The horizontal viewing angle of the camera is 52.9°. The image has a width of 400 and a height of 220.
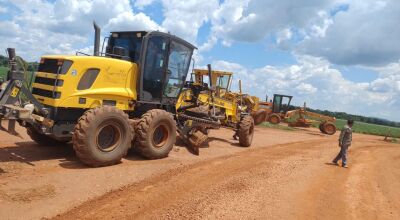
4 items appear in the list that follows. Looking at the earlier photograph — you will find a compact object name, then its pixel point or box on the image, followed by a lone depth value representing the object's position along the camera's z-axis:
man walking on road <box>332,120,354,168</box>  12.61
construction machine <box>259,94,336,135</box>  29.27
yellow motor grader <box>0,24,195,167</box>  8.31
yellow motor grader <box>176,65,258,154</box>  12.16
